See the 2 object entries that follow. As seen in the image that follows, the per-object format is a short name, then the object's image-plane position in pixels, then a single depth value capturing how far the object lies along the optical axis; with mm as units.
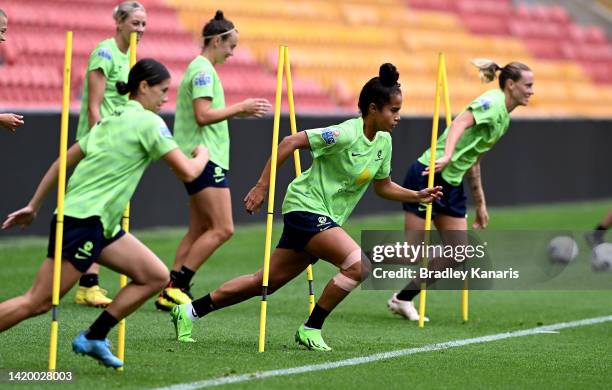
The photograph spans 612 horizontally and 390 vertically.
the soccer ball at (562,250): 28422
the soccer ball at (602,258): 27687
